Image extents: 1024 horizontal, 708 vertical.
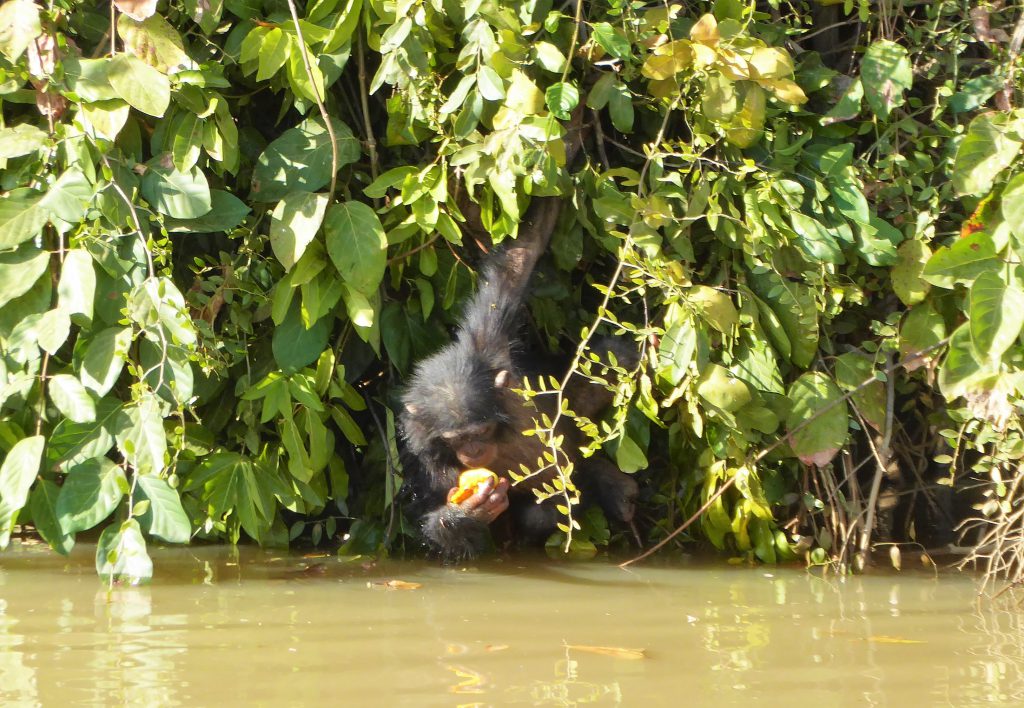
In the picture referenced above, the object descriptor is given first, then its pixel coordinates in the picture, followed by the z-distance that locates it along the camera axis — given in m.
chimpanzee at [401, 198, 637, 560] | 7.99
